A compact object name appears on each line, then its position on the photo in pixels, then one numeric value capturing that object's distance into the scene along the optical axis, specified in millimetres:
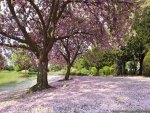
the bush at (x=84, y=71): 14175
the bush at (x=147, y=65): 10238
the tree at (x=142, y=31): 11547
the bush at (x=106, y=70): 13596
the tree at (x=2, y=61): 7092
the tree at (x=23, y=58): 8215
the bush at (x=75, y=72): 14097
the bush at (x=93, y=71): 13852
